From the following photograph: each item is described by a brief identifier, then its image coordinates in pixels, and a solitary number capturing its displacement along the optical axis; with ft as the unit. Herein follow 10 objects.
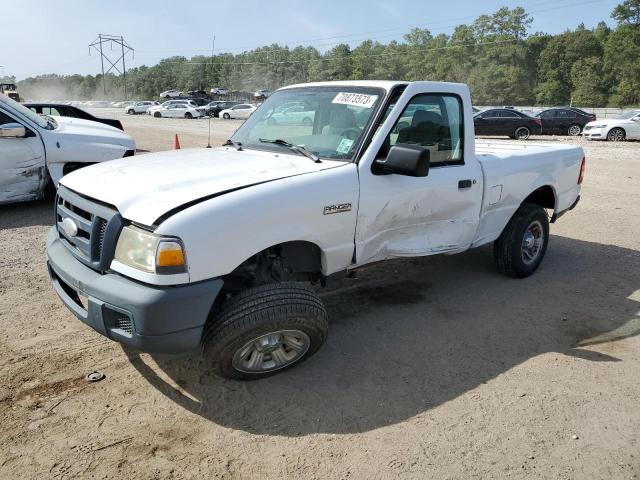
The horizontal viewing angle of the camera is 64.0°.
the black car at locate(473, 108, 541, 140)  76.38
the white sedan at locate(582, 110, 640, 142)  71.41
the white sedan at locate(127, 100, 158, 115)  184.83
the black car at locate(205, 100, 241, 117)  154.10
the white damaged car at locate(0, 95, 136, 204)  22.84
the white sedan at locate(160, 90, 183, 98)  257.67
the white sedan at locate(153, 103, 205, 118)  151.74
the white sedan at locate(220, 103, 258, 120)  141.28
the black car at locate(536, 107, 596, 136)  84.53
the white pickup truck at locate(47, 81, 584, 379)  9.16
